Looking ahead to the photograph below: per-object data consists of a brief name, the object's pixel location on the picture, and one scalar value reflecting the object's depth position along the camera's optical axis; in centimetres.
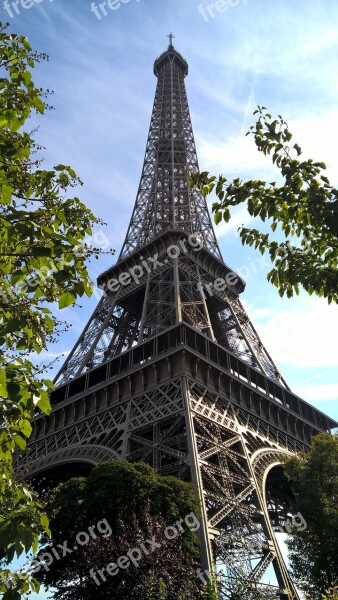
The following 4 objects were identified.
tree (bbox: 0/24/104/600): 561
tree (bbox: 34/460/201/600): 1550
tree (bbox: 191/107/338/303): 755
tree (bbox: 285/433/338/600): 1875
